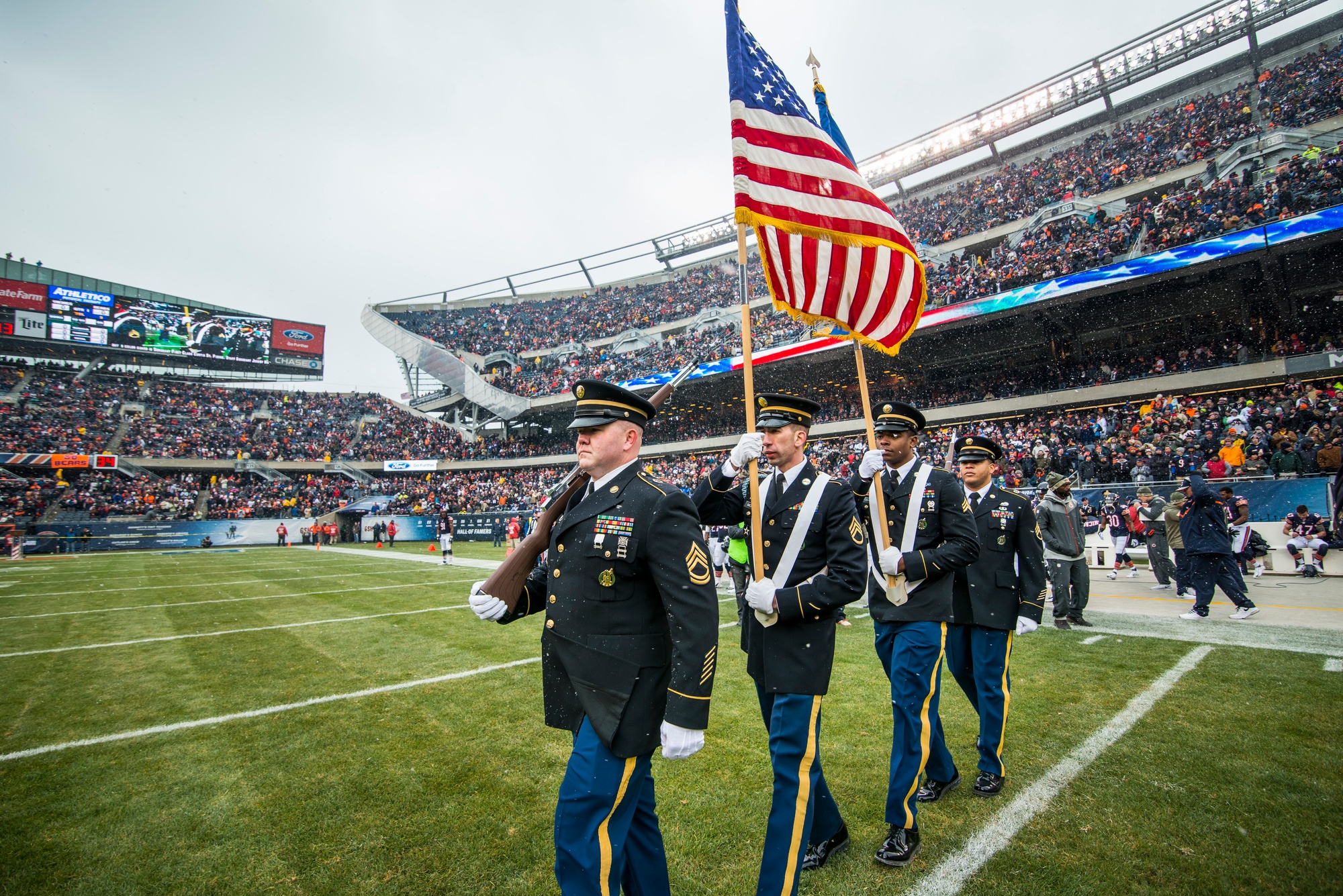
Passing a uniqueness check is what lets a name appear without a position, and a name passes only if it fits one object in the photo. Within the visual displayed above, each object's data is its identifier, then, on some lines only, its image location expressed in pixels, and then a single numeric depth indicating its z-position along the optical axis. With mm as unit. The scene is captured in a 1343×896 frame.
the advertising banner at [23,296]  41031
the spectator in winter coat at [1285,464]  13289
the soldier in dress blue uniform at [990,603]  3645
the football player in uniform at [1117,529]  13508
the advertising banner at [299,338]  50938
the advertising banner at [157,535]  27562
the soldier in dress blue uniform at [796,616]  2602
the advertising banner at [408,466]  45250
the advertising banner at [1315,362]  17172
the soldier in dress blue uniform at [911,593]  3068
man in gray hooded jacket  8195
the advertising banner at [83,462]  34062
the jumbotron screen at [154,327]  41750
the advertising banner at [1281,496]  12320
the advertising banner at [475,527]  32875
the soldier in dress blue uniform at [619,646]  2080
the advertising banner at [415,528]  34219
